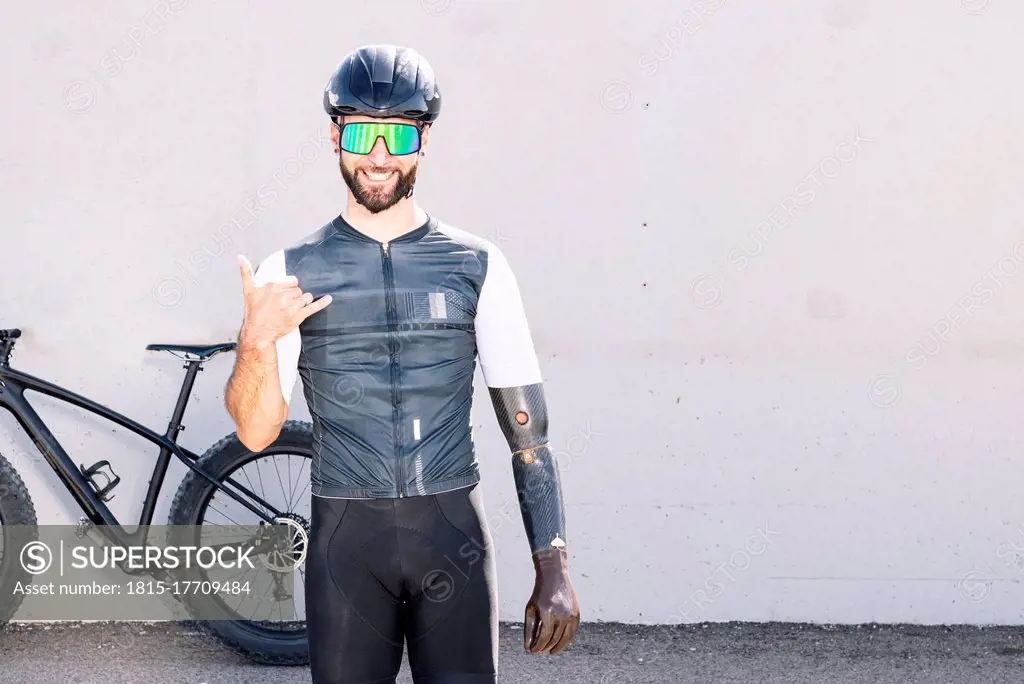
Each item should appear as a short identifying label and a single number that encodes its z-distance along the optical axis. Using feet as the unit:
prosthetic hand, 8.96
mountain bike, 16.44
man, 9.07
